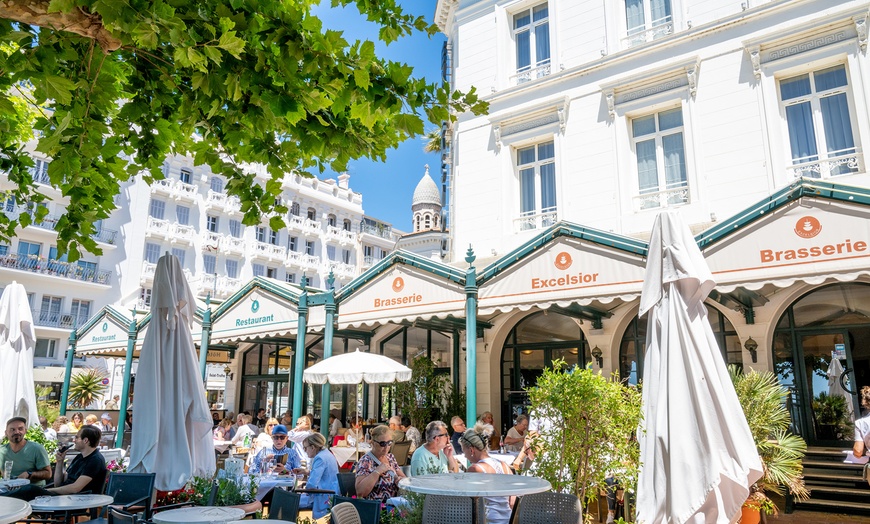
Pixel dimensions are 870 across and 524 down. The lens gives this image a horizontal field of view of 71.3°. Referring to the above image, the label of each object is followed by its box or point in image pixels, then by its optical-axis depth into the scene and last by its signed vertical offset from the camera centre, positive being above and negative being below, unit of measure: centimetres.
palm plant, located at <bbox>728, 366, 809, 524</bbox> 728 -66
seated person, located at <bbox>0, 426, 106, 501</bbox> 648 -82
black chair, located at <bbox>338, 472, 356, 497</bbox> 669 -103
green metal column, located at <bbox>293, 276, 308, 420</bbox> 1178 +84
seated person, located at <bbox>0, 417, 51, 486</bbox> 729 -76
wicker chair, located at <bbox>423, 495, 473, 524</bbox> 494 -98
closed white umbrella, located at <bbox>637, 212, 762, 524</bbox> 483 -20
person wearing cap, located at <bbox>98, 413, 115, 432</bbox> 1546 -82
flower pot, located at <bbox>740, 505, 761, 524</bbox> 649 -135
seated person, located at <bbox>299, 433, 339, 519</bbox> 639 -89
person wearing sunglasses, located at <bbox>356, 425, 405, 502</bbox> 597 -77
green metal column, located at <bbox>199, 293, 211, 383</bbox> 1384 +126
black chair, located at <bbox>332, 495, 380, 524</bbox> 473 -92
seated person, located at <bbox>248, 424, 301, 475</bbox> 825 -89
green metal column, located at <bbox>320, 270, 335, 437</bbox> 1141 +114
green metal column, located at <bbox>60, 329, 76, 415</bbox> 1787 +60
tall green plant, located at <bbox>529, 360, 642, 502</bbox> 553 -41
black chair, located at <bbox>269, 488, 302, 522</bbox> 497 -94
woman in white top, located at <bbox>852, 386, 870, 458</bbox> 777 -64
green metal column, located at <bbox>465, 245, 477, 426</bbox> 944 +78
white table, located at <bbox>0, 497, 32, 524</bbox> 419 -84
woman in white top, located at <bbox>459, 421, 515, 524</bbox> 578 -74
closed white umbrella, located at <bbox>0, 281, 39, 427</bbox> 962 +58
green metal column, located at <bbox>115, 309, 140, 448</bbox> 1466 +13
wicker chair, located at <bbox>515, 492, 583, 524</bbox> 500 -99
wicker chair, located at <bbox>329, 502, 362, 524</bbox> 414 -86
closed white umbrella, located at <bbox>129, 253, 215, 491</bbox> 636 -7
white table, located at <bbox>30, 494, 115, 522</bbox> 543 -102
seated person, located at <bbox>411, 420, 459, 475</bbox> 623 -68
